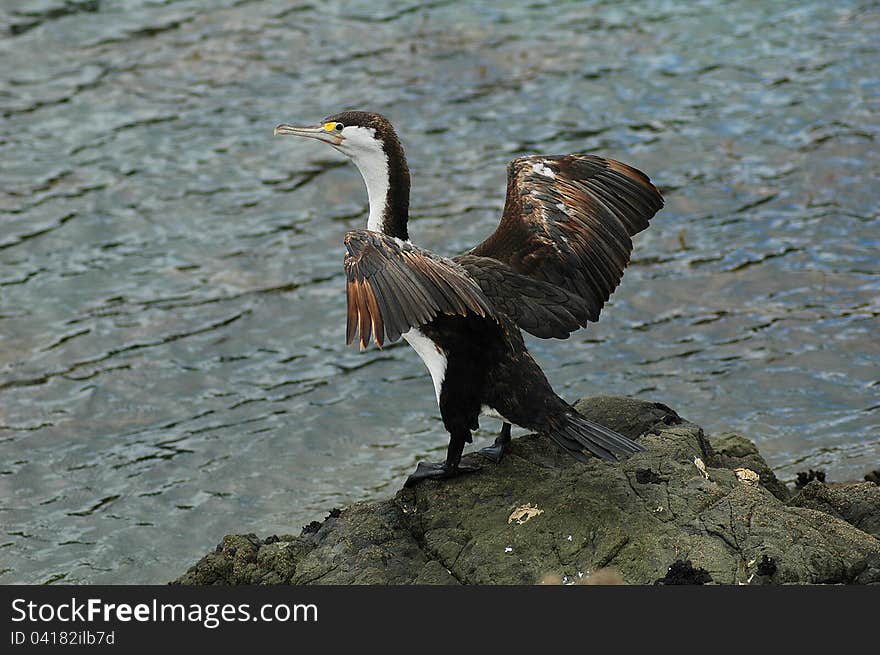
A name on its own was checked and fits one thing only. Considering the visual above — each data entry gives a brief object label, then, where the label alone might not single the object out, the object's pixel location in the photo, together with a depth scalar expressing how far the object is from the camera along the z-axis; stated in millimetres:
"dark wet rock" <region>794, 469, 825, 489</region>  16359
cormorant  12789
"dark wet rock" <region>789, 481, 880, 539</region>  14219
